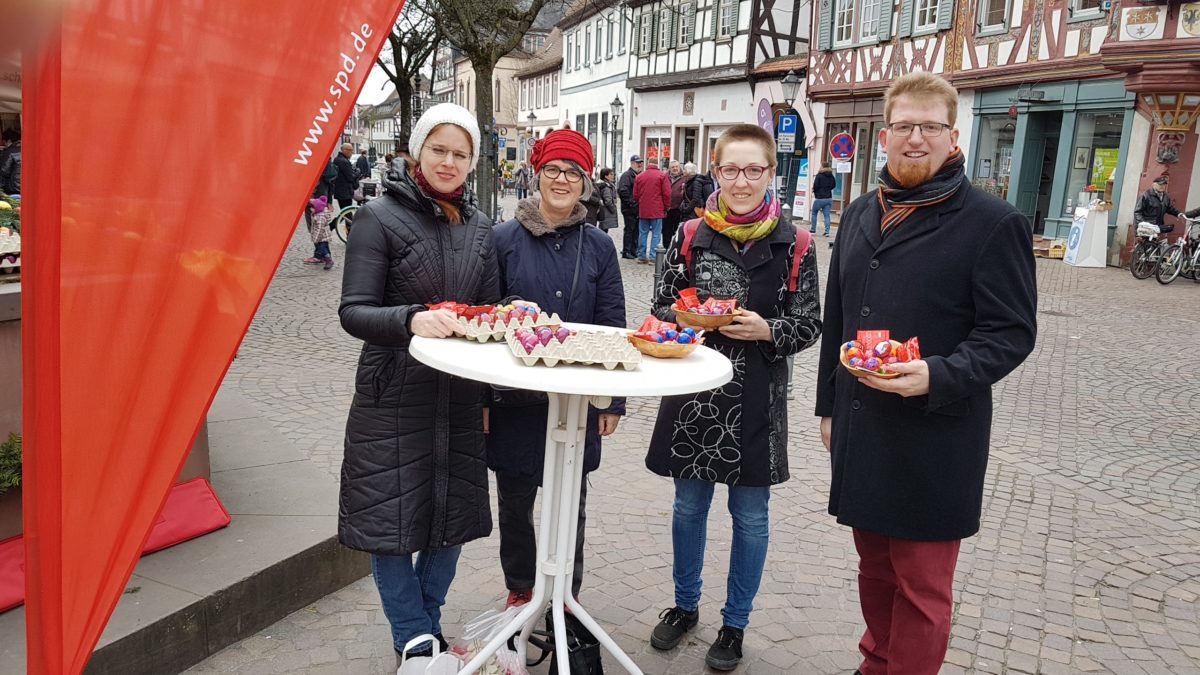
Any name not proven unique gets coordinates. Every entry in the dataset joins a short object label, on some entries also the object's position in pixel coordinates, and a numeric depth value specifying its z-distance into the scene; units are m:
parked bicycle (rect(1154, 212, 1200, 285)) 13.73
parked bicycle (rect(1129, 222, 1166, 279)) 13.83
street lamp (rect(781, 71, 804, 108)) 15.71
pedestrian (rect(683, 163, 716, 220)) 13.33
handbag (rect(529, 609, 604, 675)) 2.60
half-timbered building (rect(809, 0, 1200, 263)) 14.18
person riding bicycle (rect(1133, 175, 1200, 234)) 14.20
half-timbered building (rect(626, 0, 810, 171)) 25.75
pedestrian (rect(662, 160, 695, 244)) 13.71
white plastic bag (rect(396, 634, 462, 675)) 2.57
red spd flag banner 0.91
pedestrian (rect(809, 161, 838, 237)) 18.28
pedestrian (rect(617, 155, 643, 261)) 14.09
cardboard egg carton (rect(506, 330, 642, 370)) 2.12
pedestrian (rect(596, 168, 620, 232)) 12.29
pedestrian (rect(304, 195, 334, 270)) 12.55
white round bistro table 1.95
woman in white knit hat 2.42
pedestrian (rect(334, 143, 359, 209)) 14.95
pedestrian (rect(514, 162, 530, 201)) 32.53
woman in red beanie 2.81
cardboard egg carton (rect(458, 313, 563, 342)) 2.32
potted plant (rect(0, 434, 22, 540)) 2.79
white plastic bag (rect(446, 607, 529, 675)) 2.64
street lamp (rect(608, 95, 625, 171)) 34.25
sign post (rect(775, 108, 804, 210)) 11.62
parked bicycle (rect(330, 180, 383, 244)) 14.65
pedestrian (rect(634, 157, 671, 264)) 13.32
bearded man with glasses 2.17
